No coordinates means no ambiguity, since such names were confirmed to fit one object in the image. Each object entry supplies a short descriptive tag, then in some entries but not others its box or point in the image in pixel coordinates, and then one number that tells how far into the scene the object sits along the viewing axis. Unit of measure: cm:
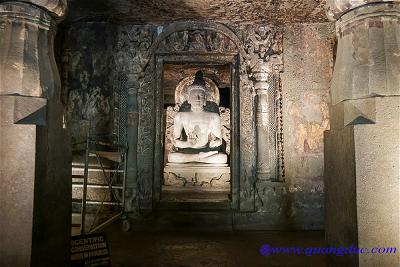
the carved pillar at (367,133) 236
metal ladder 543
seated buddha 788
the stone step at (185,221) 563
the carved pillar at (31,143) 239
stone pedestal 702
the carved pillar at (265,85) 580
